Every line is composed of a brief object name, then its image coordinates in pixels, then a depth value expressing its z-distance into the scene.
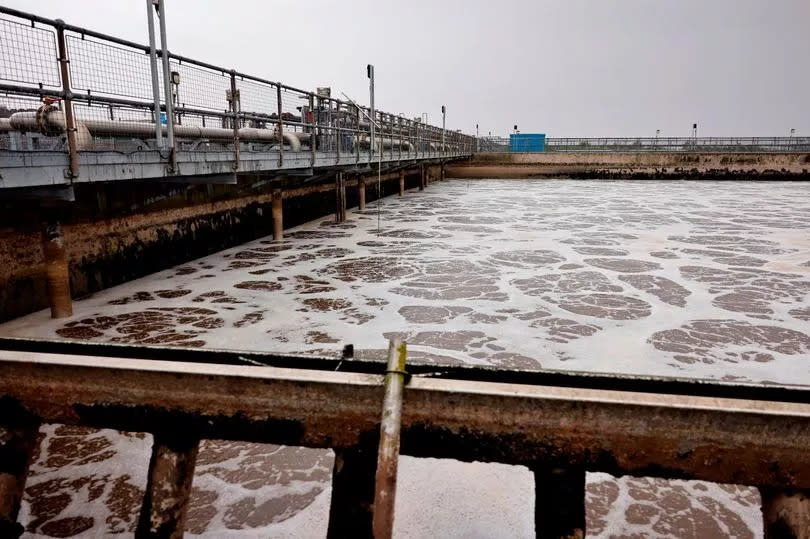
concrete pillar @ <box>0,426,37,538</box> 2.28
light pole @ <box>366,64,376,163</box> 12.07
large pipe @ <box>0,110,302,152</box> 5.83
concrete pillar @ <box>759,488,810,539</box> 1.84
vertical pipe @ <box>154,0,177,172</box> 5.48
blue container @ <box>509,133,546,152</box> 37.44
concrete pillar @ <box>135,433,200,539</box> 2.14
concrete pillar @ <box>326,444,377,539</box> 2.07
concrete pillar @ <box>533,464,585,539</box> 2.00
